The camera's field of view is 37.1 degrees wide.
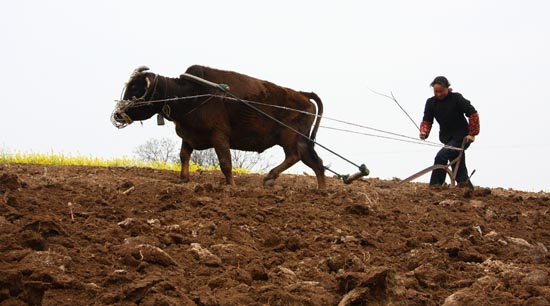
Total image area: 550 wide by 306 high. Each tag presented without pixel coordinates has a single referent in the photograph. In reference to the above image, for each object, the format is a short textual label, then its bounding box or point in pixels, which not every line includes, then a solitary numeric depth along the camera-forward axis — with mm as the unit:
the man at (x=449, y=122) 11867
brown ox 10422
